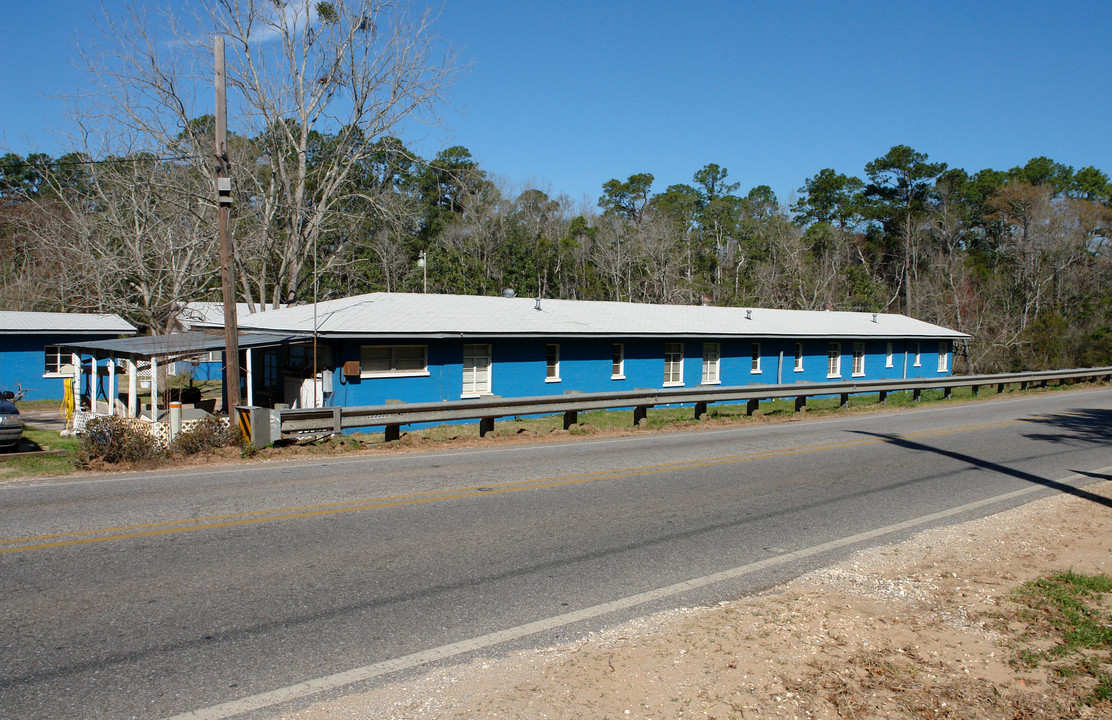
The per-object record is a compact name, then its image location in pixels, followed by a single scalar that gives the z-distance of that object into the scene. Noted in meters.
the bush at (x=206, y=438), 11.78
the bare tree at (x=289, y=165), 26.59
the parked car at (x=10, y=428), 14.07
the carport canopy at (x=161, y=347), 15.00
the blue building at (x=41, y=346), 27.77
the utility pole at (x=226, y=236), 13.46
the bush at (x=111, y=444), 11.06
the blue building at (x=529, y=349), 18.89
